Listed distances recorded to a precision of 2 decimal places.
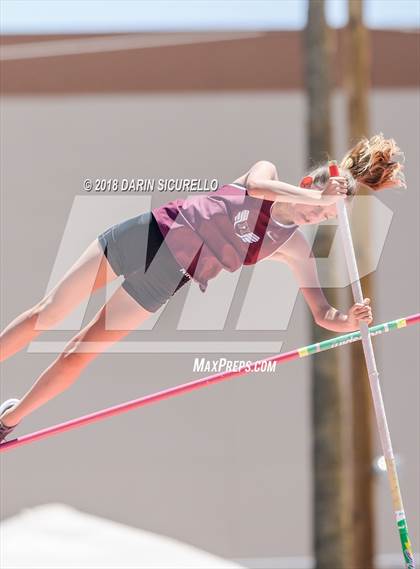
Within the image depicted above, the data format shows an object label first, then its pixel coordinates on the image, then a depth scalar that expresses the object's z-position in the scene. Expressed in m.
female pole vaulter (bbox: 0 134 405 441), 9.41
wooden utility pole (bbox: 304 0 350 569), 15.20
